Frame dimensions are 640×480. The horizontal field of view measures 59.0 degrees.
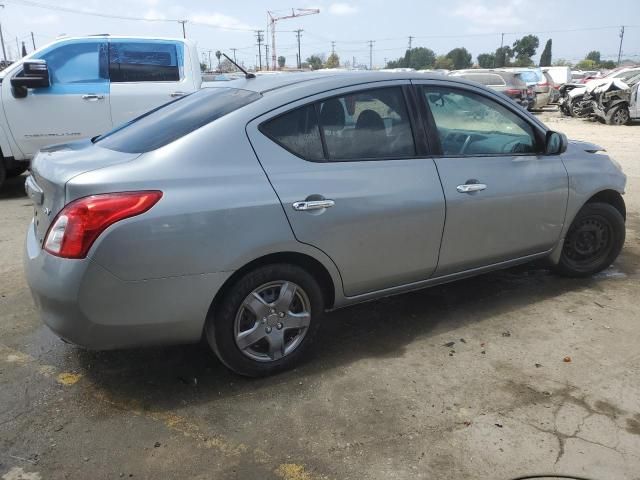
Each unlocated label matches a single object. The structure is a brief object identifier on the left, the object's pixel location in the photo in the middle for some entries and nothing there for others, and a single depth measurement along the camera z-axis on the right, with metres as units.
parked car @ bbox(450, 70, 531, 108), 20.23
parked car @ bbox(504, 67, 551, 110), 22.75
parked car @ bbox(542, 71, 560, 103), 23.81
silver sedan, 2.60
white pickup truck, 7.08
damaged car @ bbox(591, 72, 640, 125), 16.89
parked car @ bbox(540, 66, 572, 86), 31.88
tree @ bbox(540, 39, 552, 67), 106.70
